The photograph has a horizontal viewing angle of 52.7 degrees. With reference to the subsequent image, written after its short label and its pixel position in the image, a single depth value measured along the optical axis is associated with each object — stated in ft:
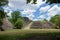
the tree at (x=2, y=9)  49.17
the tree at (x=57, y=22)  117.51
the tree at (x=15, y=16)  143.45
